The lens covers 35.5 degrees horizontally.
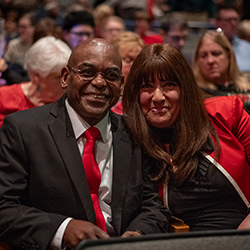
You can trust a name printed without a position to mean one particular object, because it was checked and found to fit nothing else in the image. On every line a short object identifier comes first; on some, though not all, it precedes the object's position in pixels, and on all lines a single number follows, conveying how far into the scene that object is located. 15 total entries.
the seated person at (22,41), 5.44
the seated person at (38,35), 3.97
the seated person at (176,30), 4.84
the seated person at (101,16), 6.28
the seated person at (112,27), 5.29
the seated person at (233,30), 4.86
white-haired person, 2.99
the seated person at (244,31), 5.63
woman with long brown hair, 1.96
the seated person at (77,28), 4.62
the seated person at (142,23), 5.86
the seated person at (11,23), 6.43
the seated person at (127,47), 3.19
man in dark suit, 1.67
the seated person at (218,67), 3.58
